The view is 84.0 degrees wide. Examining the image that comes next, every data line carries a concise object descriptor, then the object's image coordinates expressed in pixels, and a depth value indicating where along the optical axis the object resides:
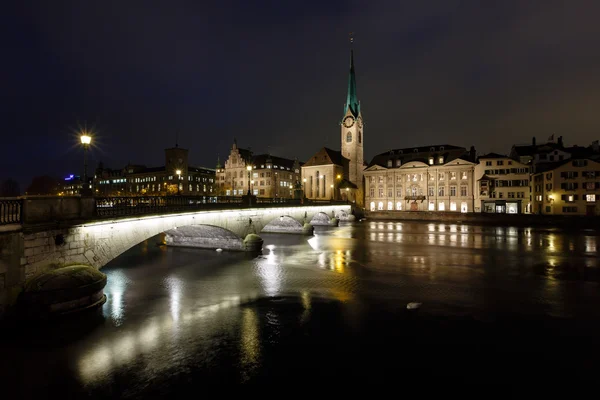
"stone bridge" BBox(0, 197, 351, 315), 12.58
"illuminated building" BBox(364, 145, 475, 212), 78.19
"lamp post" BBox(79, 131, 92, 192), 14.86
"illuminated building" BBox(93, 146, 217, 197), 111.44
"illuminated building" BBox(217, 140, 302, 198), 99.88
